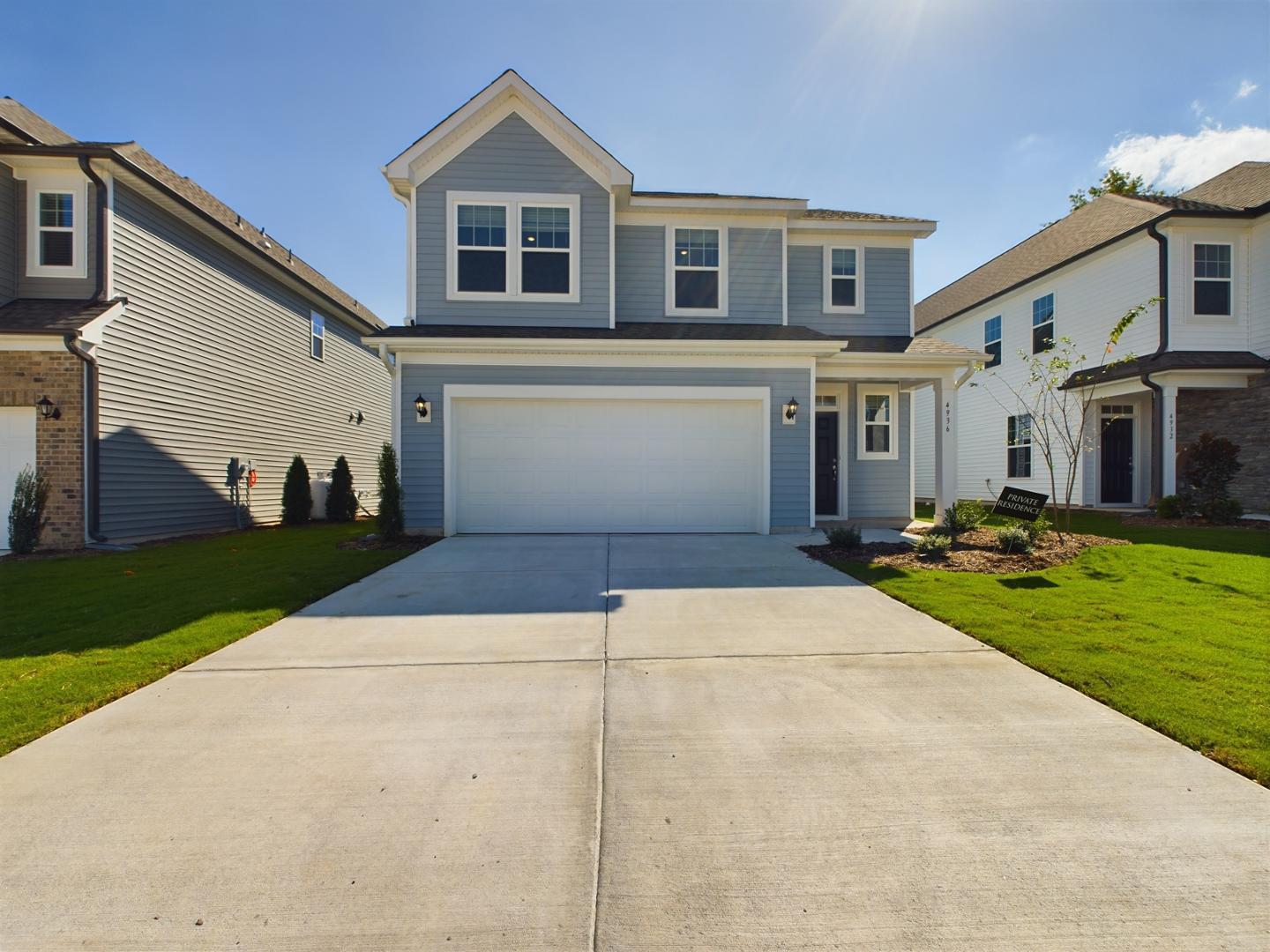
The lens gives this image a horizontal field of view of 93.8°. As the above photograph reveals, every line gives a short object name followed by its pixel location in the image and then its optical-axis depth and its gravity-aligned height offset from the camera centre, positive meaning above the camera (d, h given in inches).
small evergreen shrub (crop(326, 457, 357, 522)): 555.8 -21.2
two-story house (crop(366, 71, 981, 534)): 386.9 +72.7
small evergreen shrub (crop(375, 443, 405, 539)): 360.5 -17.0
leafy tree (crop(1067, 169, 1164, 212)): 989.2 +492.6
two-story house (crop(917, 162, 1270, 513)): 489.7 +136.5
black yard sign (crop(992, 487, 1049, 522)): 311.1 -14.4
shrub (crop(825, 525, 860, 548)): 318.0 -32.9
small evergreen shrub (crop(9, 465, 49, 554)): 331.9 -20.8
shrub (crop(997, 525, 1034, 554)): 297.1 -32.0
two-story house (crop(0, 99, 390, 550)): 345.1 +91.3
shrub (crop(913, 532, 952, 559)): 299.7 -35.2
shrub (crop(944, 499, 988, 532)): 341.7 -24.4
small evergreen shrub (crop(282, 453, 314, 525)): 528.1 -19.9
